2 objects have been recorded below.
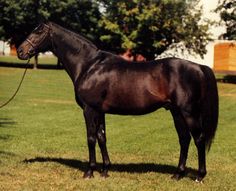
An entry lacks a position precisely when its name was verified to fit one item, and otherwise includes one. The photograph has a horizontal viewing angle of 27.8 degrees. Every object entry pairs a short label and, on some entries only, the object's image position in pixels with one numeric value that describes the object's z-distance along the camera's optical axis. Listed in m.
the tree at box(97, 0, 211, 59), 55.16
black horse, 9.22
